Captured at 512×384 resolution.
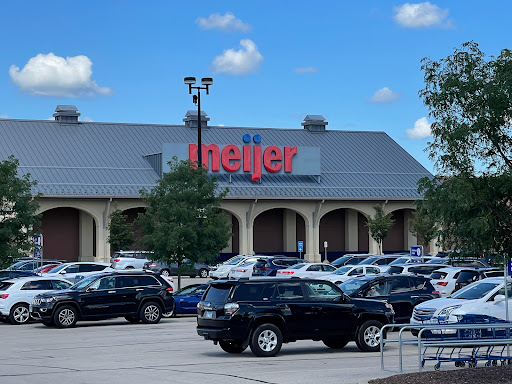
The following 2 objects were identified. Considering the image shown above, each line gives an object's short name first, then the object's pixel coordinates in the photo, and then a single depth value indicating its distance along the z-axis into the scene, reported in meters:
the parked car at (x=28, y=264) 51.52
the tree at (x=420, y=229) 68.55
